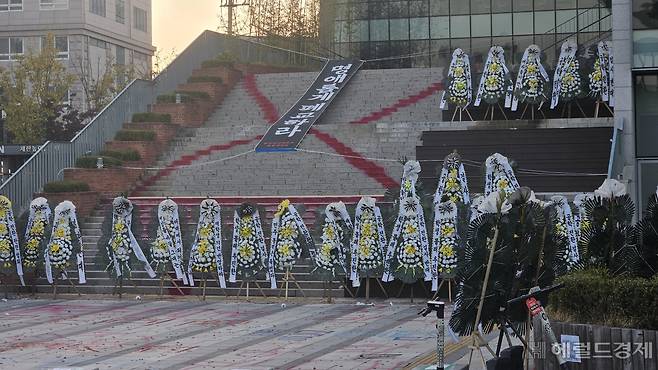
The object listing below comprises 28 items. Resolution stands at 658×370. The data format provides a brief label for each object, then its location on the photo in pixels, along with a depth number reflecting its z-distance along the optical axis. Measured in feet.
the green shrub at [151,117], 122.93
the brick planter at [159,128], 120.47
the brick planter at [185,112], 126.52
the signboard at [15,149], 153.07
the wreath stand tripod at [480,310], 42.80
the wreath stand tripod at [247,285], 82.46
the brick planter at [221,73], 140.67
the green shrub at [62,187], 99.19
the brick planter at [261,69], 148.87
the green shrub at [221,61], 141.90
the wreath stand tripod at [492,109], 110.93
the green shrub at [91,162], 108.37
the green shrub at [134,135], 117.50
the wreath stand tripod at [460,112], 111.99
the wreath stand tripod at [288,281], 81.46
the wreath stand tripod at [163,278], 84.33
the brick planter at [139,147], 116.06
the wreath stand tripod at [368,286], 80.11
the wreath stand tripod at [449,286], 78.02
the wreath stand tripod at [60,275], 86.33
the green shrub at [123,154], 112.47
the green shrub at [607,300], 40.04
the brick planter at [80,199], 98.53
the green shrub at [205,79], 137.50
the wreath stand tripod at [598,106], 106.52
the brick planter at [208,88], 135.74
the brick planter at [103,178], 106.52
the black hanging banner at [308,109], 116.26
